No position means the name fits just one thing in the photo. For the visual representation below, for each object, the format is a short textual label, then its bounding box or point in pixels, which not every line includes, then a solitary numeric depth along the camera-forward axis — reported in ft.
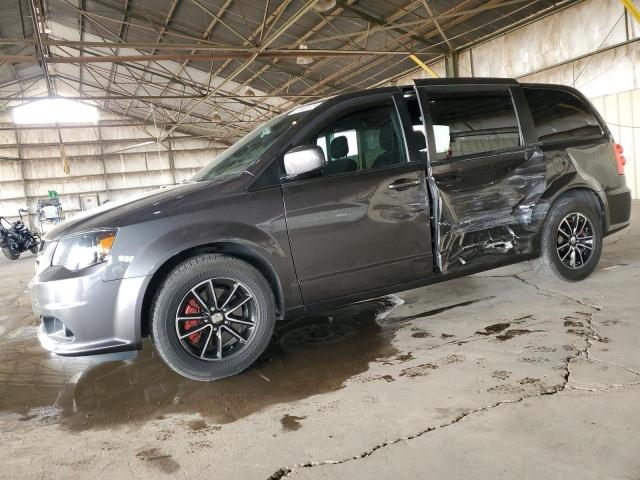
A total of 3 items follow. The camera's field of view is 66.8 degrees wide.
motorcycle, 40.43
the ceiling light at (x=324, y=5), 38.14
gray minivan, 8.91
